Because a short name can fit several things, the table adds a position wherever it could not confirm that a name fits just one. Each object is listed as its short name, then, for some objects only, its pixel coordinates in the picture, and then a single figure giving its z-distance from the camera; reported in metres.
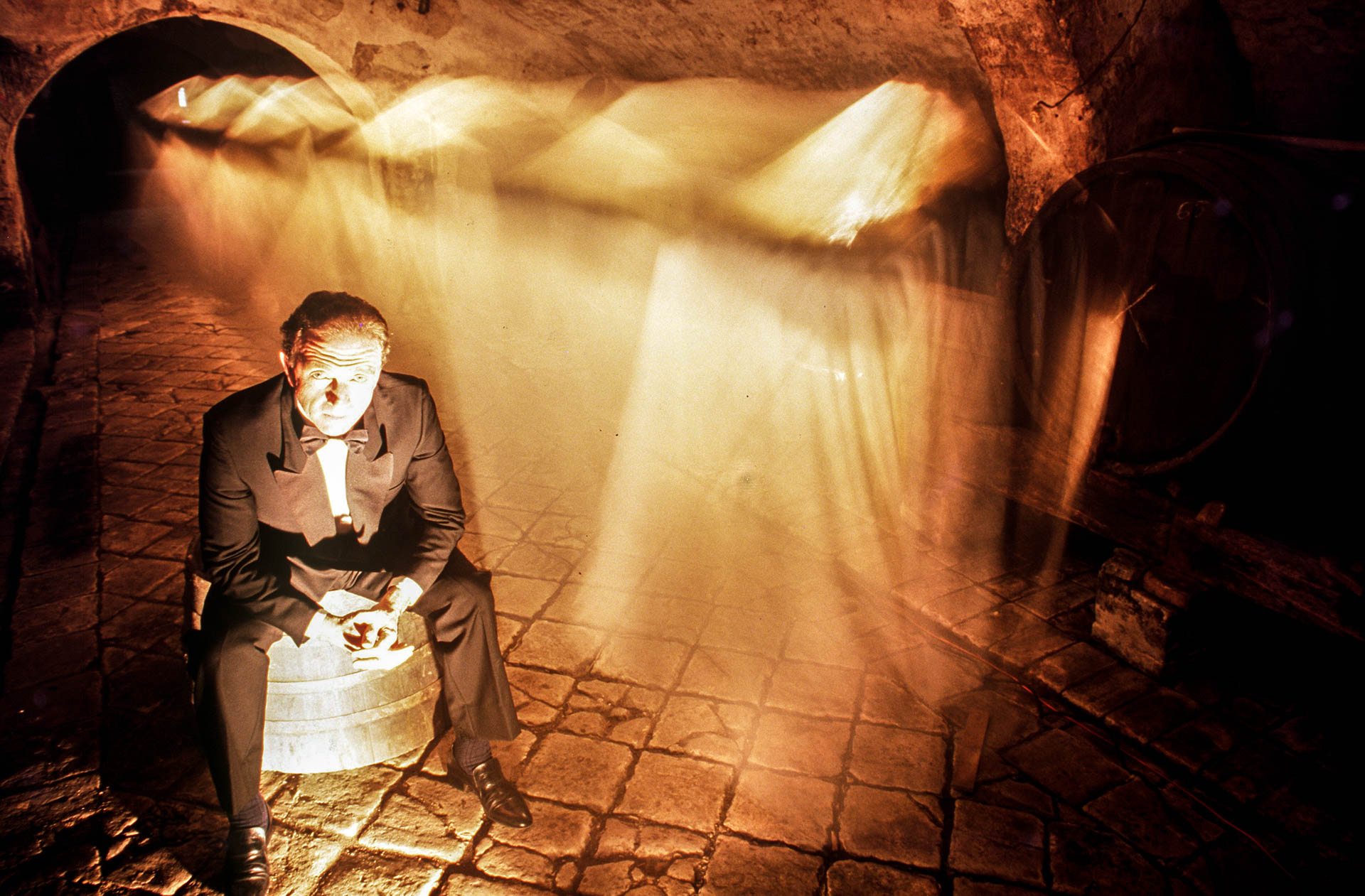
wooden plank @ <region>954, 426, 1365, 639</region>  3.03
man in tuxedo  2.67
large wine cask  2.87
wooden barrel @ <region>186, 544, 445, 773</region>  2.83
